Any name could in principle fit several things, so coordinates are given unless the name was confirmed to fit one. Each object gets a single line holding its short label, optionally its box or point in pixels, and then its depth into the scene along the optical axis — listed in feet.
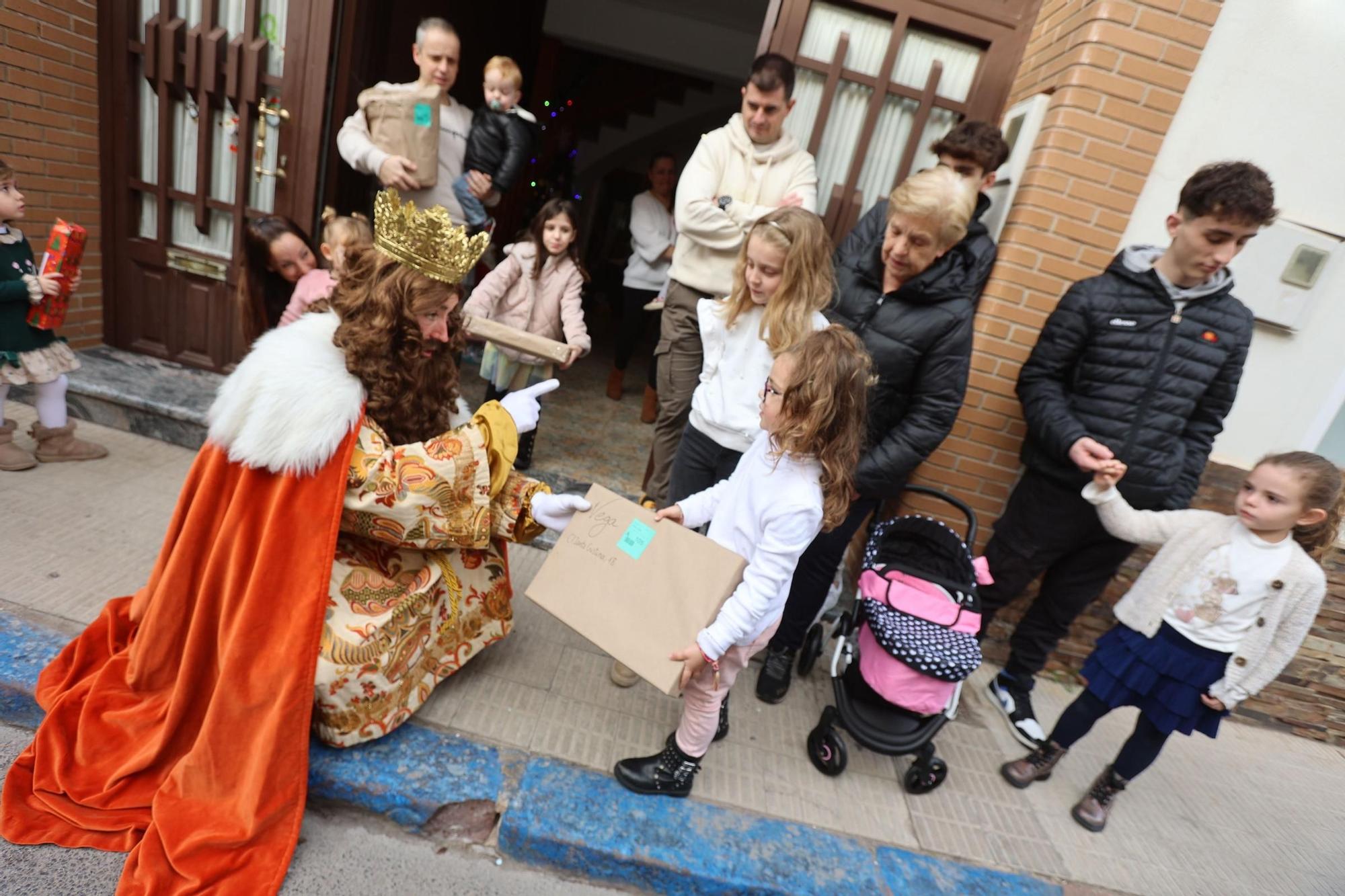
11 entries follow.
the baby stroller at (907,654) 7.78
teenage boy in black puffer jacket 8.03
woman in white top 16.21
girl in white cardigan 7.44
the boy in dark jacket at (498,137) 12.56
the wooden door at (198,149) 12.39
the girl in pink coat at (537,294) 12.09
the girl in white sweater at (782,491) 6.36
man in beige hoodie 9.91
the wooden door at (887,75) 11.20
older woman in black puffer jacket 7.82
